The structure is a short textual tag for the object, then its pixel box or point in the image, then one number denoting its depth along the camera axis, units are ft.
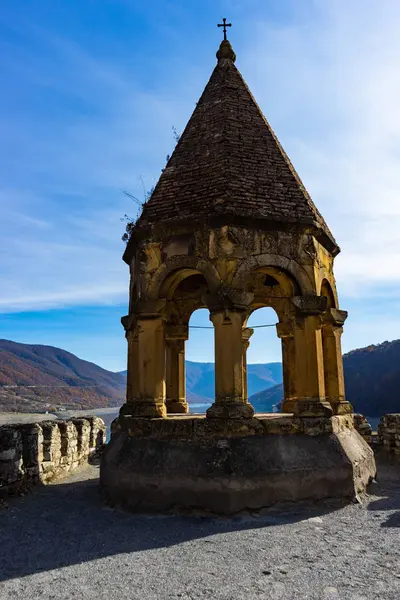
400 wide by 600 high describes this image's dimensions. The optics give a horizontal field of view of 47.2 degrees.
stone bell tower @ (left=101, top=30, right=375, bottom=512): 20.85
